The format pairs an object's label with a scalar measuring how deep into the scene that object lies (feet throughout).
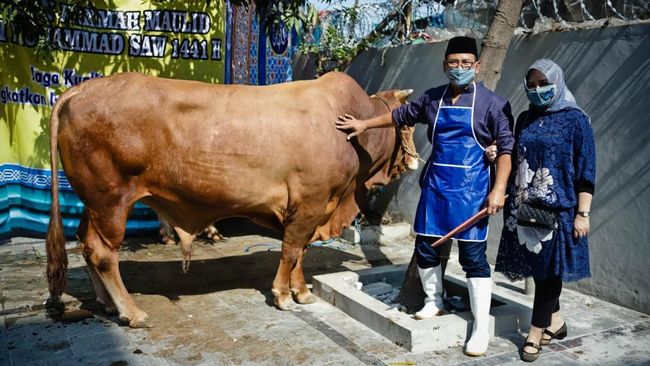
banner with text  21.25
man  12.17
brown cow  13.64
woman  11.50
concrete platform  12.64
